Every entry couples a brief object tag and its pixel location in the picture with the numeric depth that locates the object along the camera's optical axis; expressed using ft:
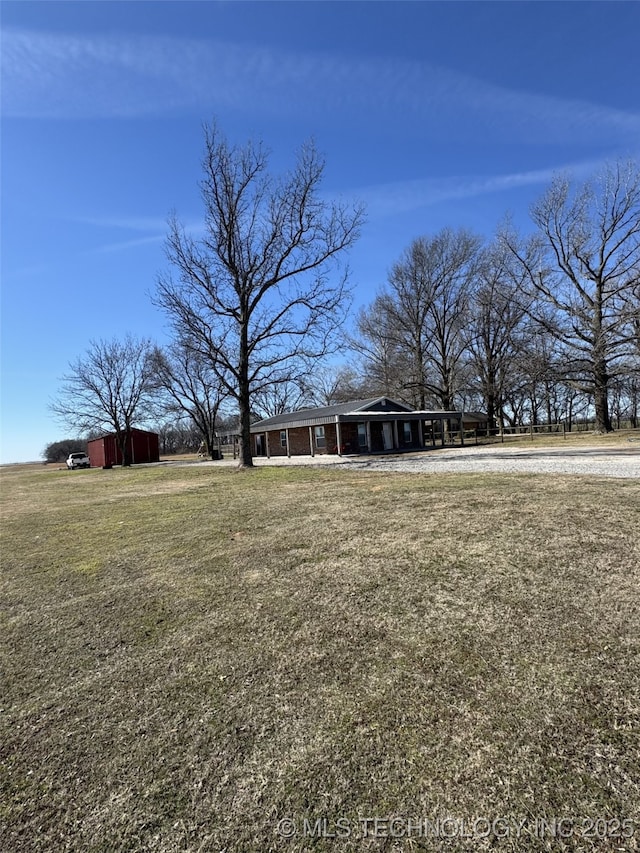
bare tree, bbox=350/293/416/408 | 123.13
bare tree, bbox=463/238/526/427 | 107.65
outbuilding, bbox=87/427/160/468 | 145.07
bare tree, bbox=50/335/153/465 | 130.93
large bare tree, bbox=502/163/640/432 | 85.56
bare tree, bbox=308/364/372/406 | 136.01
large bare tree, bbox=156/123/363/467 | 64.18
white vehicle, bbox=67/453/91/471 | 148.87
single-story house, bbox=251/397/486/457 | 85.61
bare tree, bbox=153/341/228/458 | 153.69
